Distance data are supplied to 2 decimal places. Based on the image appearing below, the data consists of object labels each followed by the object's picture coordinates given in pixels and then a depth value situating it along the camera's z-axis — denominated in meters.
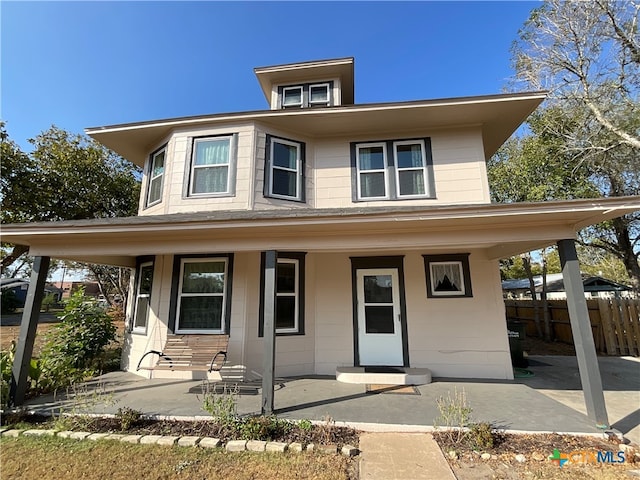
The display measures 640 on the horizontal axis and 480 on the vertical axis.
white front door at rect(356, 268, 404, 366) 6.59
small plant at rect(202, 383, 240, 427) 3.96
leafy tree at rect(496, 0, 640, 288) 10.70
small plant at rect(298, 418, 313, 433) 3.91
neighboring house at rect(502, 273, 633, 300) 13.95
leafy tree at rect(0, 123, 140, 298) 11.34
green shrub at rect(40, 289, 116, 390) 6.45
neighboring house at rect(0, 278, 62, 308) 21.25
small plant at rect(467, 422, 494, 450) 3.52
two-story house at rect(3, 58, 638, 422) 6.27
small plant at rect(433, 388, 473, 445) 3.71
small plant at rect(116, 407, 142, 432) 4.02
